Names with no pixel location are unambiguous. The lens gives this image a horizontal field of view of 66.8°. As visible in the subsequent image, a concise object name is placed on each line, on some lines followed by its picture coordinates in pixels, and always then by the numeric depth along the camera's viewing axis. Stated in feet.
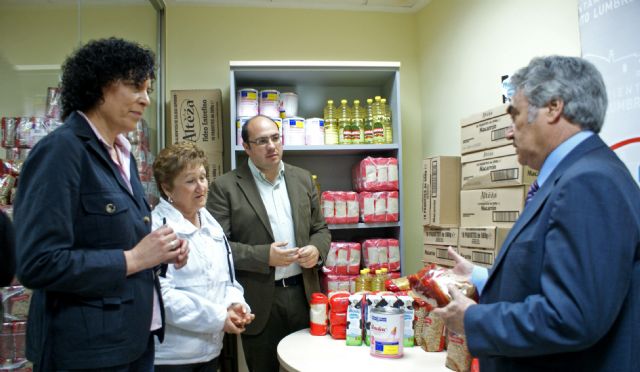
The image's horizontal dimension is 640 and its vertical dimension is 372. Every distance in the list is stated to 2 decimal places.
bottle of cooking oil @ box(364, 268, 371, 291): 8.32
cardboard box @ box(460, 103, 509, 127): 6.81
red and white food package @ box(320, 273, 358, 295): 9.70
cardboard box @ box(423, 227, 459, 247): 7.67
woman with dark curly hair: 3.62
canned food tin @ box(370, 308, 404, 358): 5.77
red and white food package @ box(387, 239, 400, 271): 10.16
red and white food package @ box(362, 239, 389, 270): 10.00
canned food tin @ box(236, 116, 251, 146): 9.76
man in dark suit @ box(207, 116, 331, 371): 7.88
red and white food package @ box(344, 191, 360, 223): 10.04
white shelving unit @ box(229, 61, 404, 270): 9.94
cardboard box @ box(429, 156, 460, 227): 7.95
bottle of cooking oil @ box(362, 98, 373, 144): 10.26
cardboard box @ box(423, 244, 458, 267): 7.82
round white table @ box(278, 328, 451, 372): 5.53
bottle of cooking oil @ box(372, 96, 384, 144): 10.19
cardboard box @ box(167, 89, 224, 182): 10.50
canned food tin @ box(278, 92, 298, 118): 10.45
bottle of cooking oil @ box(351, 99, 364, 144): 10.28
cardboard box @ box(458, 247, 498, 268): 6.76
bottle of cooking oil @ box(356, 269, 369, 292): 8.27
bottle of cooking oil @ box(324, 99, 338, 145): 10.29
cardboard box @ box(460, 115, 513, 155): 6.77
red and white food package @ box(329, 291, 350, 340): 6.69
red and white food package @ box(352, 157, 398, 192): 10.11
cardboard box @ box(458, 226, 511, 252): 6.70
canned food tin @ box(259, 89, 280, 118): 10.10
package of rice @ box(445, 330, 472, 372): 5.26
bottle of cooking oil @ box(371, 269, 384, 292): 8.11
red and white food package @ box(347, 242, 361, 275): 9.98
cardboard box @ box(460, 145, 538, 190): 6.41
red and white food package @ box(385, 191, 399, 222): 10.08
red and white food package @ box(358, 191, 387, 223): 10.07
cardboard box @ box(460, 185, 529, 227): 6.49
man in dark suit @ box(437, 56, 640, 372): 3.04
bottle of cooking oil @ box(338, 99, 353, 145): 10.27
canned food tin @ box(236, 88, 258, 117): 9.89
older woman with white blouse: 5.39
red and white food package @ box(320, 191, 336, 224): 9.98
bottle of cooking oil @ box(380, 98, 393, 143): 10.37
